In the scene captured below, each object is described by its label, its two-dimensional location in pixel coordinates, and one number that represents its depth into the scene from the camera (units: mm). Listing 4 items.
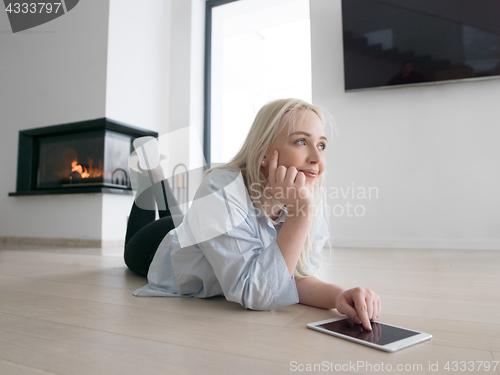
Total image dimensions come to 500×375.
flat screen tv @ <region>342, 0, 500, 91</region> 2463
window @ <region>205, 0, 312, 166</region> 3293
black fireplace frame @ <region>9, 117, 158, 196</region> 2855
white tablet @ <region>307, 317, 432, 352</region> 643
